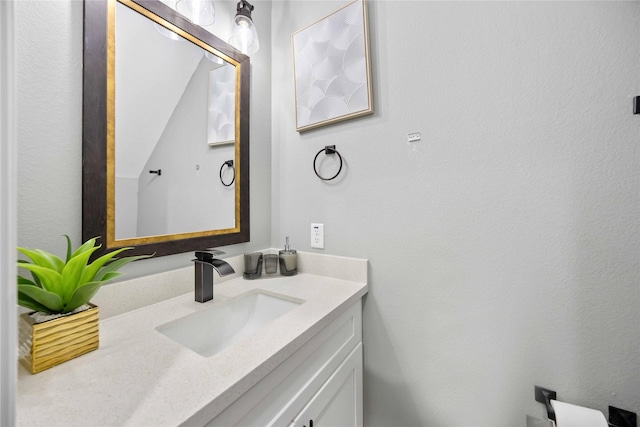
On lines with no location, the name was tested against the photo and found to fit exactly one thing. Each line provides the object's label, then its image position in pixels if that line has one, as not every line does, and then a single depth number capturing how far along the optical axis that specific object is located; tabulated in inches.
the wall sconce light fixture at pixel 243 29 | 44.3
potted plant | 21.5
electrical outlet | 49.5
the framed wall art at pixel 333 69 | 43.3
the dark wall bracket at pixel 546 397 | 31.2
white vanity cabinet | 22.8
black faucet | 36.5
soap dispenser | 49.1
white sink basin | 32.6
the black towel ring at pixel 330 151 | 47.1
